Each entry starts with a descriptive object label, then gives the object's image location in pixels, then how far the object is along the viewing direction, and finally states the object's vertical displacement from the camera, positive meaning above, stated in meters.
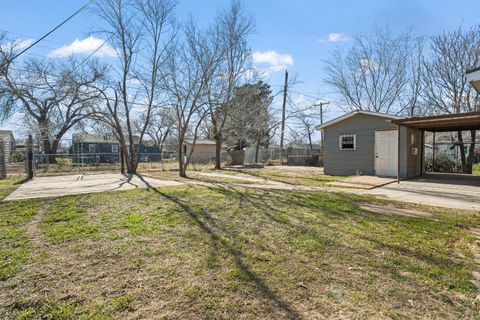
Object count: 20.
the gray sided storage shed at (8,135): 17.92 +2.18
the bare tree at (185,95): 12.17 +2.55
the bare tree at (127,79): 13.09 +3.61
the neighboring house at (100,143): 28.67 +1.37
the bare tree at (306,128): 26.17 +2.45
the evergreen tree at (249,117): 15.61 +2.43
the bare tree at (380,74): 18.72 +5.32
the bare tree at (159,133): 37.47 +2.96
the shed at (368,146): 10.74 +0.22
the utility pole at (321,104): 25.00 +4.25
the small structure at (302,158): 19.61 -0.37
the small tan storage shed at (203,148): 29.04 +0.69
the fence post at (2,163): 10.99 -0.23
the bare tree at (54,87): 13.00 +3.38
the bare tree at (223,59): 12.83 +4.66
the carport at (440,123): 8.18 +0.92
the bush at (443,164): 14.30 -0.66
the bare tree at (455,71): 14.43 +4.31
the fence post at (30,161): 11.07 -0.17
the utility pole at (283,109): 21.95 +3.48
